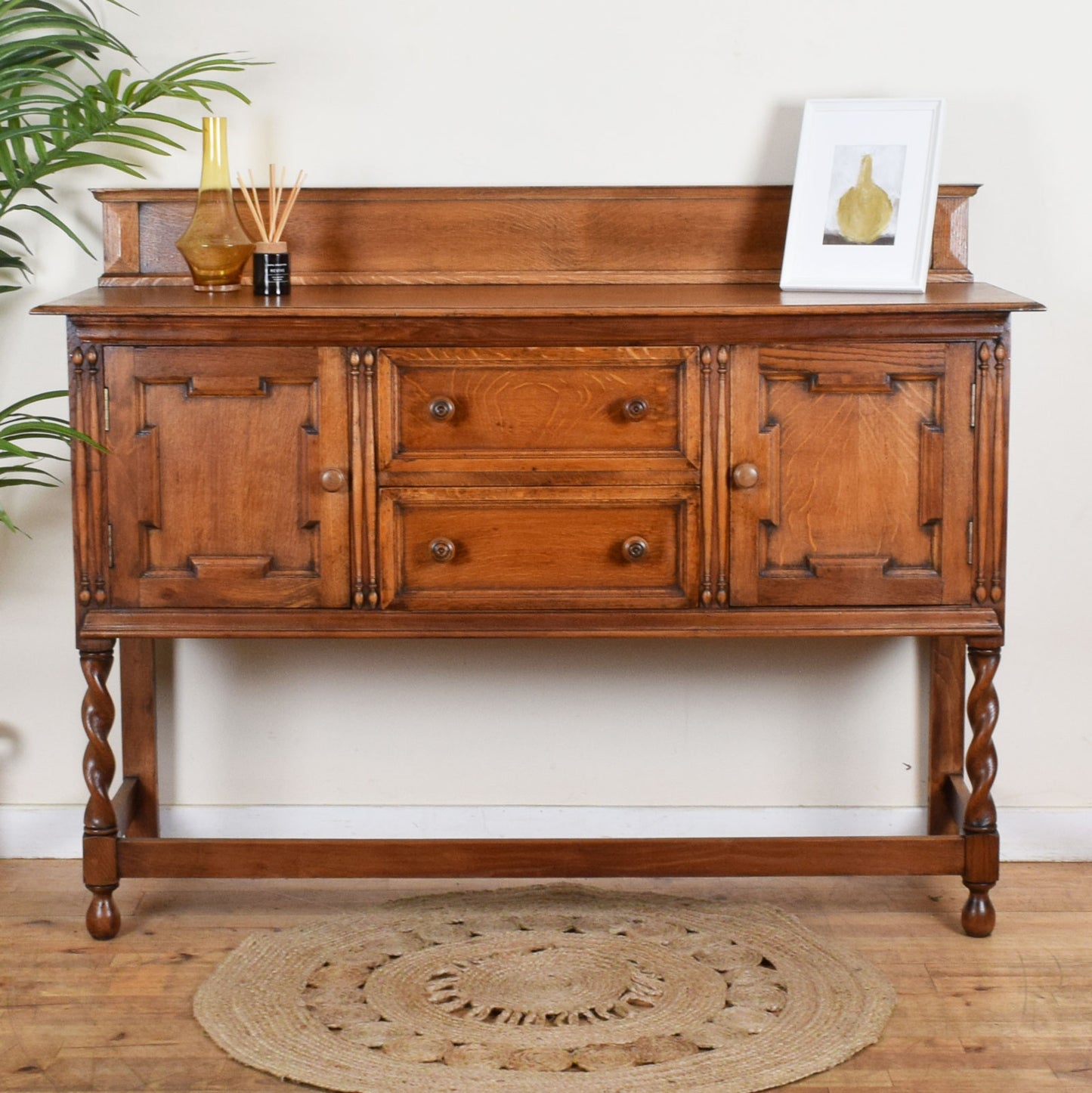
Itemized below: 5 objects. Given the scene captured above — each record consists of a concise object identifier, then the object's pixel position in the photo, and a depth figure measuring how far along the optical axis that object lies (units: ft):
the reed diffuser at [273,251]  8.77
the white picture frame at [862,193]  8.90
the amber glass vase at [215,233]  8.75
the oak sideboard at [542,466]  8.05
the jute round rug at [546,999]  7.41
